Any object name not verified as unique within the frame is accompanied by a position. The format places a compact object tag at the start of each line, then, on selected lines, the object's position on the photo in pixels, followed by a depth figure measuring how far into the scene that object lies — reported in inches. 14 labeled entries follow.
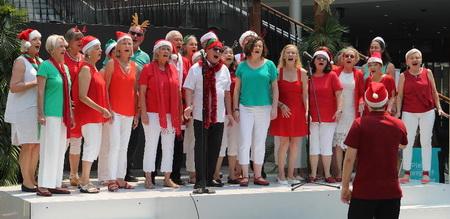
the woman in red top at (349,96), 358.3
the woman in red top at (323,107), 350.3
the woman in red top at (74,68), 302.0
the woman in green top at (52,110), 286.4
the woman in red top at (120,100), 307.7
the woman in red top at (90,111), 297.4
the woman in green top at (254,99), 333.4
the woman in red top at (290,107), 343.6
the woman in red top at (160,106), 313.0
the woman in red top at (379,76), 354.0
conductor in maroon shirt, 236.7
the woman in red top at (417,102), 355.6
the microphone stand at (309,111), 338.3
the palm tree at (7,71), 390.6
